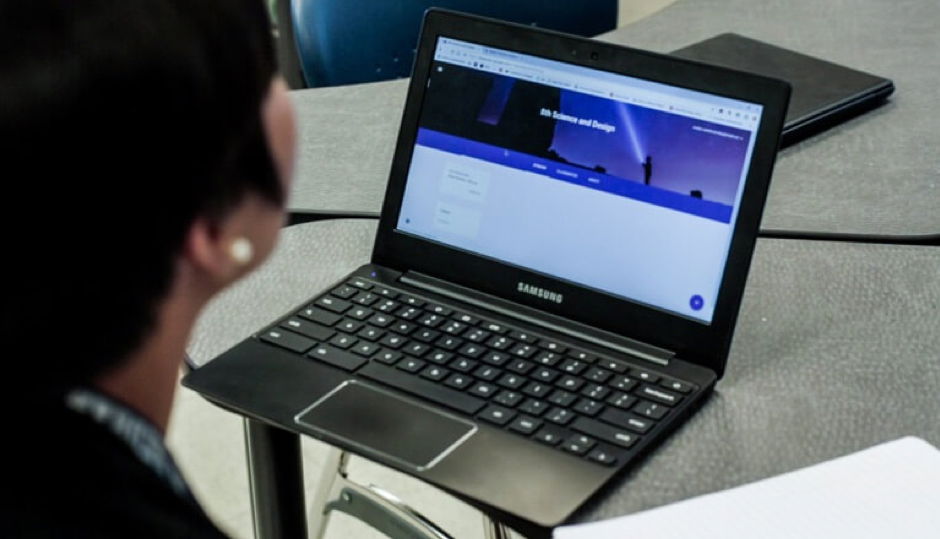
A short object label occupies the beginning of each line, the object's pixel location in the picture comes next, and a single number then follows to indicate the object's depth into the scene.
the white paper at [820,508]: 1.24
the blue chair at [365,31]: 2.05
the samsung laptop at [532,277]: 1.31
